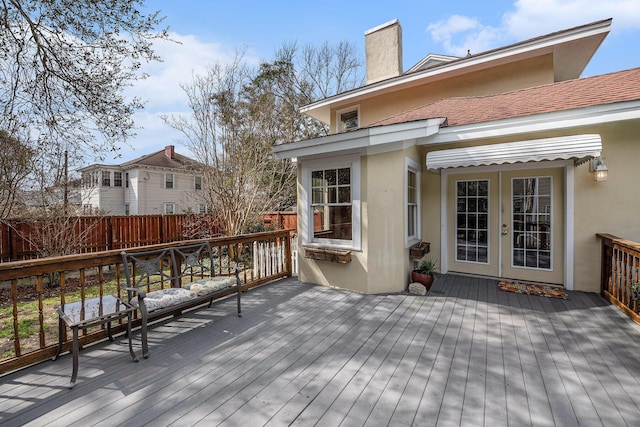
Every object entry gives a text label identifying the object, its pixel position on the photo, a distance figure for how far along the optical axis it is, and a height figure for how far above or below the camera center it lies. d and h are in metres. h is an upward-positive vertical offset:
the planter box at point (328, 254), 5.08 -0.83
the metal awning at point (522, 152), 4.08 +0.87
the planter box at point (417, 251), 5.37 -0.80
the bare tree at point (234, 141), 8.71 +2.19
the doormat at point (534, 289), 4.72 -1.44
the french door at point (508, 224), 5.23 -0.33
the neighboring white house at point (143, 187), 18.27 +1.62
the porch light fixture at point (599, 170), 4.46 +0.58
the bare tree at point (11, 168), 5.19 +0.88
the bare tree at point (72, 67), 4.24 +2.32
